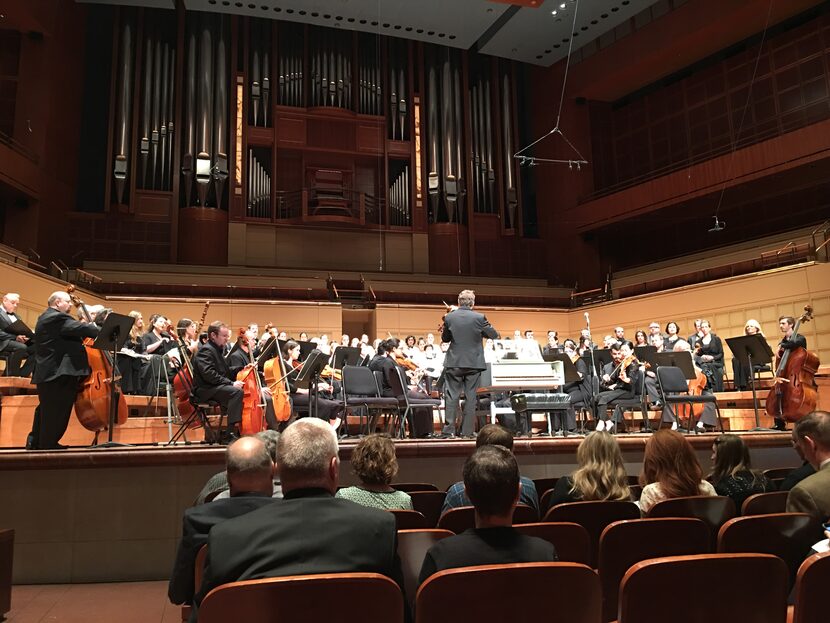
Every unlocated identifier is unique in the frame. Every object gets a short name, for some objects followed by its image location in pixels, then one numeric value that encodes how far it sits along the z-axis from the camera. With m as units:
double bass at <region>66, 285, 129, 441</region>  5.04
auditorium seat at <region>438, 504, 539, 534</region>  2.58
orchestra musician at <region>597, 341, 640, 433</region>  8.09
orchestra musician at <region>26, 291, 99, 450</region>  4.80
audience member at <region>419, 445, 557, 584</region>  1.65
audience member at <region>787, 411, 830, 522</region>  2.23
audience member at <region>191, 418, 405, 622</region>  1.51
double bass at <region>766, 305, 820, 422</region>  6.55
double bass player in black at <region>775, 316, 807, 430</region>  6.67
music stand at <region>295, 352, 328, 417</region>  5.97
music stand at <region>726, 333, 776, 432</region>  6.55
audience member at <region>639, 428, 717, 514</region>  2.86
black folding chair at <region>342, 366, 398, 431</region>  6.79
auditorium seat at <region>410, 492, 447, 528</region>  3.37
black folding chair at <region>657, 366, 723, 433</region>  7.20
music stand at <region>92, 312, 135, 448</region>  4.77
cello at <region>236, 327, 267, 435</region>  5.94
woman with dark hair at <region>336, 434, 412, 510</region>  2.79
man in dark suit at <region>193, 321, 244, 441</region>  5.73
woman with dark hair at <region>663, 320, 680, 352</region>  9.37
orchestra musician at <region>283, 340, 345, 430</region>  7.11
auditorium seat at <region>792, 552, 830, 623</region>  1.52
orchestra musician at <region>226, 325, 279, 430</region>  6.35
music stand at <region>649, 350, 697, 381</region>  7.04
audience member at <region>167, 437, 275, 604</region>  2.16
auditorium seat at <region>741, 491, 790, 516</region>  2.70
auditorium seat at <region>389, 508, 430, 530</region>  2.50
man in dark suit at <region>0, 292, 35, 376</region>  6.38
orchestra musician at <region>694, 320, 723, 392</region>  9.61
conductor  6.34
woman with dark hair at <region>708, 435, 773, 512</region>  3.06
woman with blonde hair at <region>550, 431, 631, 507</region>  2.91
